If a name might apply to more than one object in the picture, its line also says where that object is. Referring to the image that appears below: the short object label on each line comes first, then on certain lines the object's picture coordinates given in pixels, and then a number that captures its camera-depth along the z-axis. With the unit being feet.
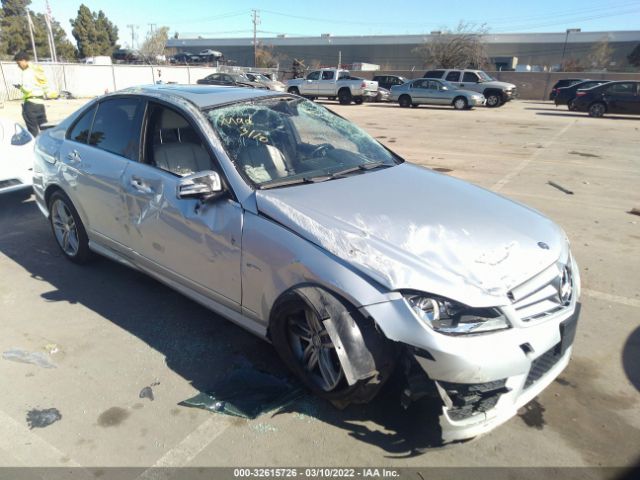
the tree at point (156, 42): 261.85
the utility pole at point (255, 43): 237.90
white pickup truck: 85.05
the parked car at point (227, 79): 82.23
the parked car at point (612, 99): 65.57
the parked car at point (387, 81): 97.81
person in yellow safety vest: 26.00
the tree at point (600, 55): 198.21
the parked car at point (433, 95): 79.61
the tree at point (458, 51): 165.27
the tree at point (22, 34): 190.70
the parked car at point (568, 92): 83.20
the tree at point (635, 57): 187.01
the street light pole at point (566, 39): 211.72
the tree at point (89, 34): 215.31
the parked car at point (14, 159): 20.18
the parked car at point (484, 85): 83.95
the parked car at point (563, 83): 99.62
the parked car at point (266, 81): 89.61
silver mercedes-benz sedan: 7.33
